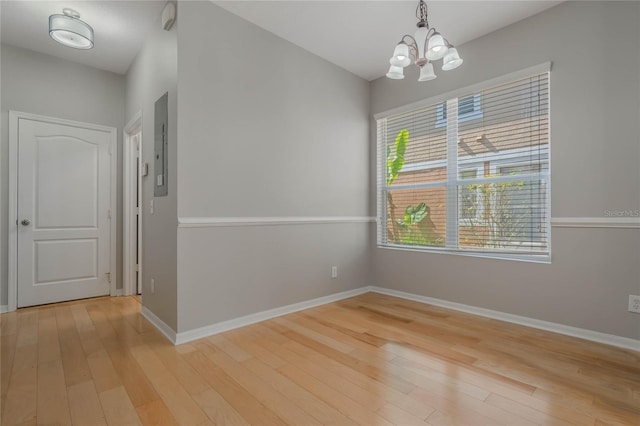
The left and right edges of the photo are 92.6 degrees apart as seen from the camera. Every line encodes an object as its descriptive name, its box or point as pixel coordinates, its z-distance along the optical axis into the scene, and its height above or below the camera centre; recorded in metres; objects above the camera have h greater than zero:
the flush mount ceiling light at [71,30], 2.52 +1.55
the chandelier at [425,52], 2.01 +1.10
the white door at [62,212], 3.15 +0.02
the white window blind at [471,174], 2.62 +0.40
